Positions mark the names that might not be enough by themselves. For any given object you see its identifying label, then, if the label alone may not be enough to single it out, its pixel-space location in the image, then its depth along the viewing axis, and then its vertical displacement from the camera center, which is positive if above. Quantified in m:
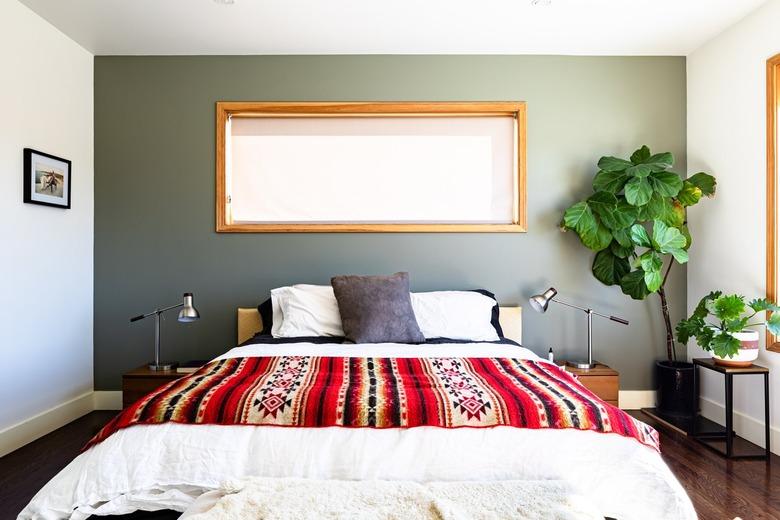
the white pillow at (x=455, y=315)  3.10 -0.35
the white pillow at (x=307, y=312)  3.06 -0.34
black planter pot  3.32 -0.87
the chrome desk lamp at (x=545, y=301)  3.24 -0.27
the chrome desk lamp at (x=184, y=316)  3.11 -0.36
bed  1.58 -0.66
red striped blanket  1.68 -0.51
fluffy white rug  1.31 -0.67
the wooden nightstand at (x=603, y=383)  3.16 -0.78
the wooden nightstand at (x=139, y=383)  3.08 -0.78
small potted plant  2.75 -0.41
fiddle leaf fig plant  3.15 +0.29
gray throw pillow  2.87 -0.29
